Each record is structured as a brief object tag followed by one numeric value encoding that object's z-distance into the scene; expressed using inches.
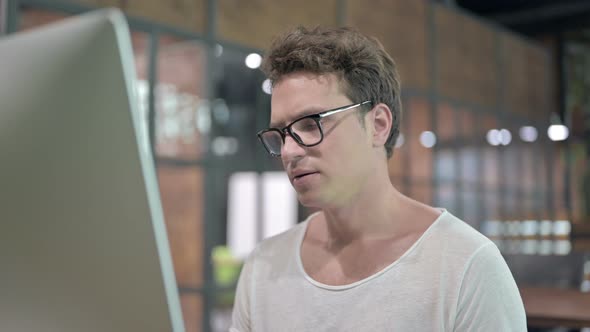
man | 49.1
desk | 86.1
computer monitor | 17.7
